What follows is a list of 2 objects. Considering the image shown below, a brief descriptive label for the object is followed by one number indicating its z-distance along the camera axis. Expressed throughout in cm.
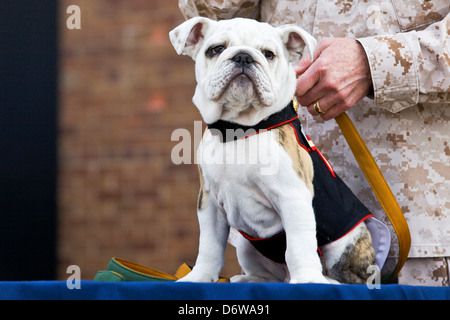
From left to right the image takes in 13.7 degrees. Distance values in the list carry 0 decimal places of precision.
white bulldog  244
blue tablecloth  227
